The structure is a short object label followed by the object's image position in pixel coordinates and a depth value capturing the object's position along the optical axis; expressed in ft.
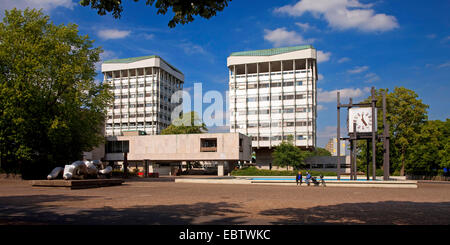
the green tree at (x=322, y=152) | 493.19
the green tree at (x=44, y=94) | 99.66
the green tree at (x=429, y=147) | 160.97
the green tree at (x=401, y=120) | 168.01
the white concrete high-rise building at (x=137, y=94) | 369.71
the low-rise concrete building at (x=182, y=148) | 213.05
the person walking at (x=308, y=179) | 102.56
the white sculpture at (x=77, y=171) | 80.94
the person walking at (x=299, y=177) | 103.68
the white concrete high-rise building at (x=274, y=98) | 264.72
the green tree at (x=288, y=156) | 216.13
